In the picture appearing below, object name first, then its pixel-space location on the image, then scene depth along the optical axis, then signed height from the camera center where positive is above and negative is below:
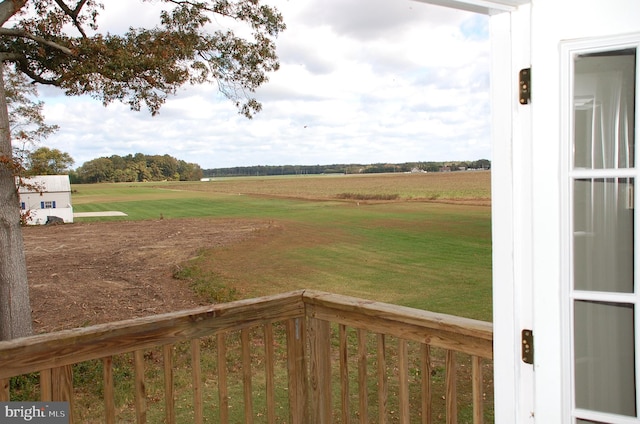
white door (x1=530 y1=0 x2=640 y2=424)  1.04 -0.12
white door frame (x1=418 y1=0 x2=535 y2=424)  1.10 -0.07
